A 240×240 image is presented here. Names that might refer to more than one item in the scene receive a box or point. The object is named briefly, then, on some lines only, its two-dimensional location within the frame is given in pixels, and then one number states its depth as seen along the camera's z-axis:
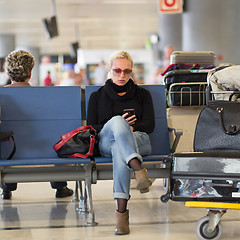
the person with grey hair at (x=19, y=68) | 8.48
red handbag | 7.27
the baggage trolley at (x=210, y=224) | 6.04
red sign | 23.31
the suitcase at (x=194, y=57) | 9.43
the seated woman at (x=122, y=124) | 6.57
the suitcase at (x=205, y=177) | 5.92
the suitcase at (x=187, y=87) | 8.72
